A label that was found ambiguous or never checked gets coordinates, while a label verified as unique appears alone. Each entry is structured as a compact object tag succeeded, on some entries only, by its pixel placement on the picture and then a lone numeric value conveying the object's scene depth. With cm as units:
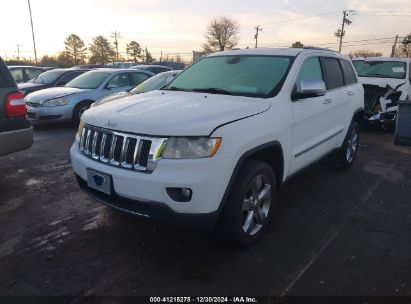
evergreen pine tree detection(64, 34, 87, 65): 6950
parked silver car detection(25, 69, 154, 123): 857
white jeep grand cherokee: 274
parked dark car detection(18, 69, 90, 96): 1087
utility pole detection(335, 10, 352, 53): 5881
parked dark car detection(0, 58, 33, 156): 434
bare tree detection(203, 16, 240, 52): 7431
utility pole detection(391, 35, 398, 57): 4372
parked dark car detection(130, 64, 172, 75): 1539
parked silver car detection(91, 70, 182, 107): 751
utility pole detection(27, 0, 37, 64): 4196
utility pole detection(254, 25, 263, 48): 7694
